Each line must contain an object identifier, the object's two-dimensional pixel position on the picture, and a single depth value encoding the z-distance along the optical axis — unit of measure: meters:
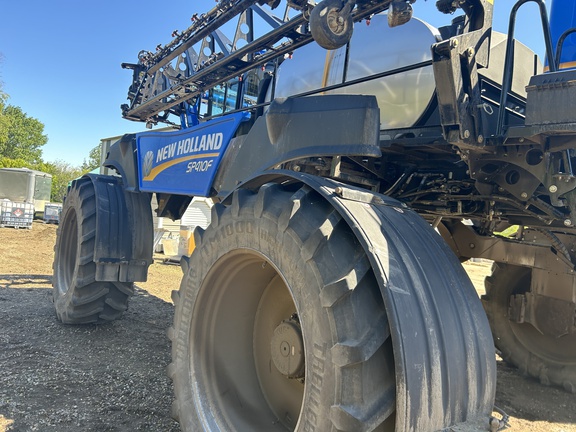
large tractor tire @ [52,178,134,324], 5.07
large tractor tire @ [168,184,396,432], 1.76
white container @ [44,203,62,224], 26.06
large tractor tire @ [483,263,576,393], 4.18
